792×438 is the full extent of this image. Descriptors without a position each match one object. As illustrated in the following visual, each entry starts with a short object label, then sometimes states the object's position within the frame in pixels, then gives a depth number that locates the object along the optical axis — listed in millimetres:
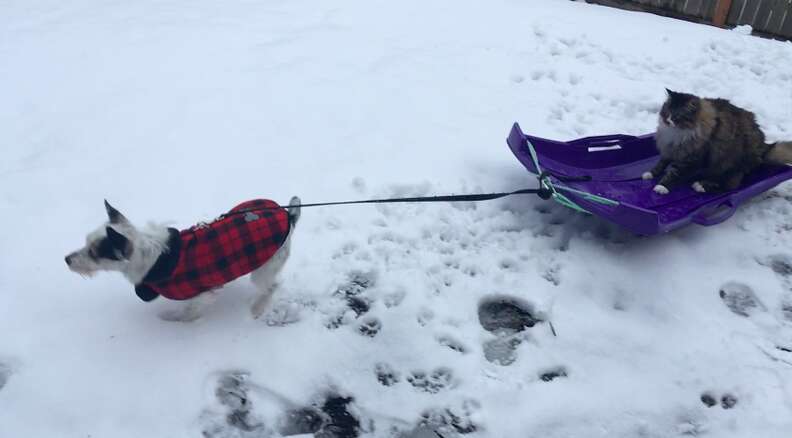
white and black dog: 2676
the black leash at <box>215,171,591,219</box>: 3057
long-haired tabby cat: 3727
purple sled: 3347
